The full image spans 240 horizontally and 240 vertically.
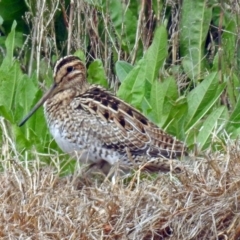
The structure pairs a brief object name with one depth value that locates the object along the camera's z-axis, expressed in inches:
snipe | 396.2
